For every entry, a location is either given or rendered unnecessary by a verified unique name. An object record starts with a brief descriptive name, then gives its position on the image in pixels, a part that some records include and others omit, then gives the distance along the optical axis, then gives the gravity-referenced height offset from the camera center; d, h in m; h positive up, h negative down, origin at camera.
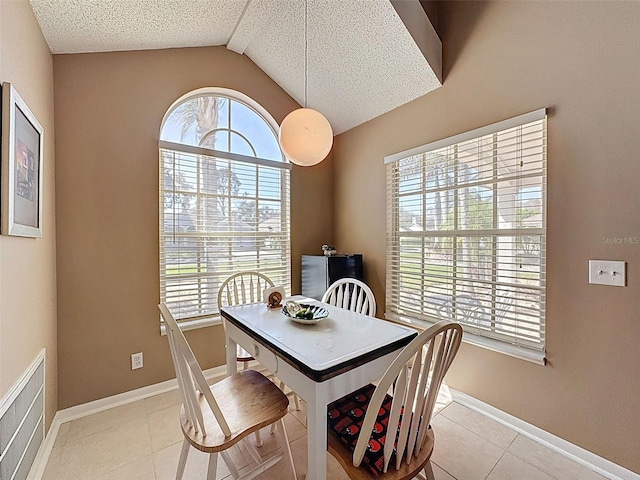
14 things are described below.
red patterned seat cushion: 1.07 -0.78
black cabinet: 2.69 -0.31
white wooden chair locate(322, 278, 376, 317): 2.10 -0.47
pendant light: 1.68 +0.58
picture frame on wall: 1.22 +0.33
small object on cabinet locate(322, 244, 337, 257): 2.97 -0.14
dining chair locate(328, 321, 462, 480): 0.98 -0.70
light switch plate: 1.49 -0.18
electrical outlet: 2.23 -0.94
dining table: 1.13 -0.50
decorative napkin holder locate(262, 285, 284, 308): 1.99 -0.41
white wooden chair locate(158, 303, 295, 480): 1.16 -0.81
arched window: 2.43 +0.34
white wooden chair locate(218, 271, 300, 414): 2.10 -0.47
